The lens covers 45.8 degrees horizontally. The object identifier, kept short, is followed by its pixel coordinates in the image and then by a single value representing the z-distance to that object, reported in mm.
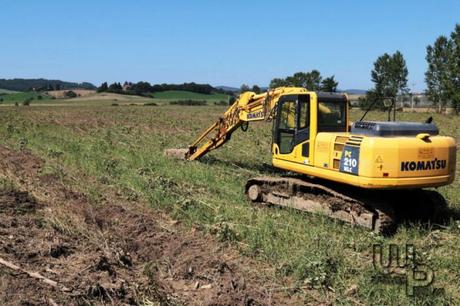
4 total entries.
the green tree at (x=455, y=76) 51969
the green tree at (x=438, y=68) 60491
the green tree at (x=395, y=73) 72688
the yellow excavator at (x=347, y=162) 8695
